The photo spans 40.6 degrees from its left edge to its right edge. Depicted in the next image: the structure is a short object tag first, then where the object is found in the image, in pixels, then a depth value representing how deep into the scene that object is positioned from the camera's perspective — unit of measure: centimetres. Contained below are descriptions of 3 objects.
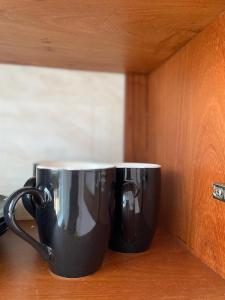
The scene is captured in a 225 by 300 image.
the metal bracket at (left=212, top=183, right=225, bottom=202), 45
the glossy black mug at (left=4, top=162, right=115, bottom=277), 43
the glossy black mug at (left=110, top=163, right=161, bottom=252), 54
